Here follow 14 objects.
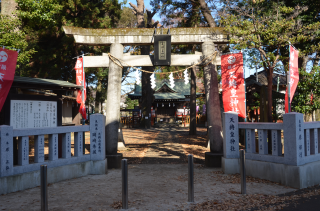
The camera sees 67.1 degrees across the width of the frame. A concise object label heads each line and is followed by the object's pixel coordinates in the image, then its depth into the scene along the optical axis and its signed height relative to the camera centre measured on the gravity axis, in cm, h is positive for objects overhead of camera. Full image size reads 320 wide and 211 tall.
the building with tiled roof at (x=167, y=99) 3288 +161
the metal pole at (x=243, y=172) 525 -135
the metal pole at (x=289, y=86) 805 +76
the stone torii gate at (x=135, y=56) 880 +218
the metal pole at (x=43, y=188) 381 -120
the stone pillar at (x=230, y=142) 738 -99
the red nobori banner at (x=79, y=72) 1287 +219
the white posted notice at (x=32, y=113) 772 -2
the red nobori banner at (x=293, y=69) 806 +134
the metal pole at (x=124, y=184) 441 -133
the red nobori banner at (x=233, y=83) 886 +101
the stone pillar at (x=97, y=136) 748 -75
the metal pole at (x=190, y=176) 482 -131
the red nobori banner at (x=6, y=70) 725 +133
